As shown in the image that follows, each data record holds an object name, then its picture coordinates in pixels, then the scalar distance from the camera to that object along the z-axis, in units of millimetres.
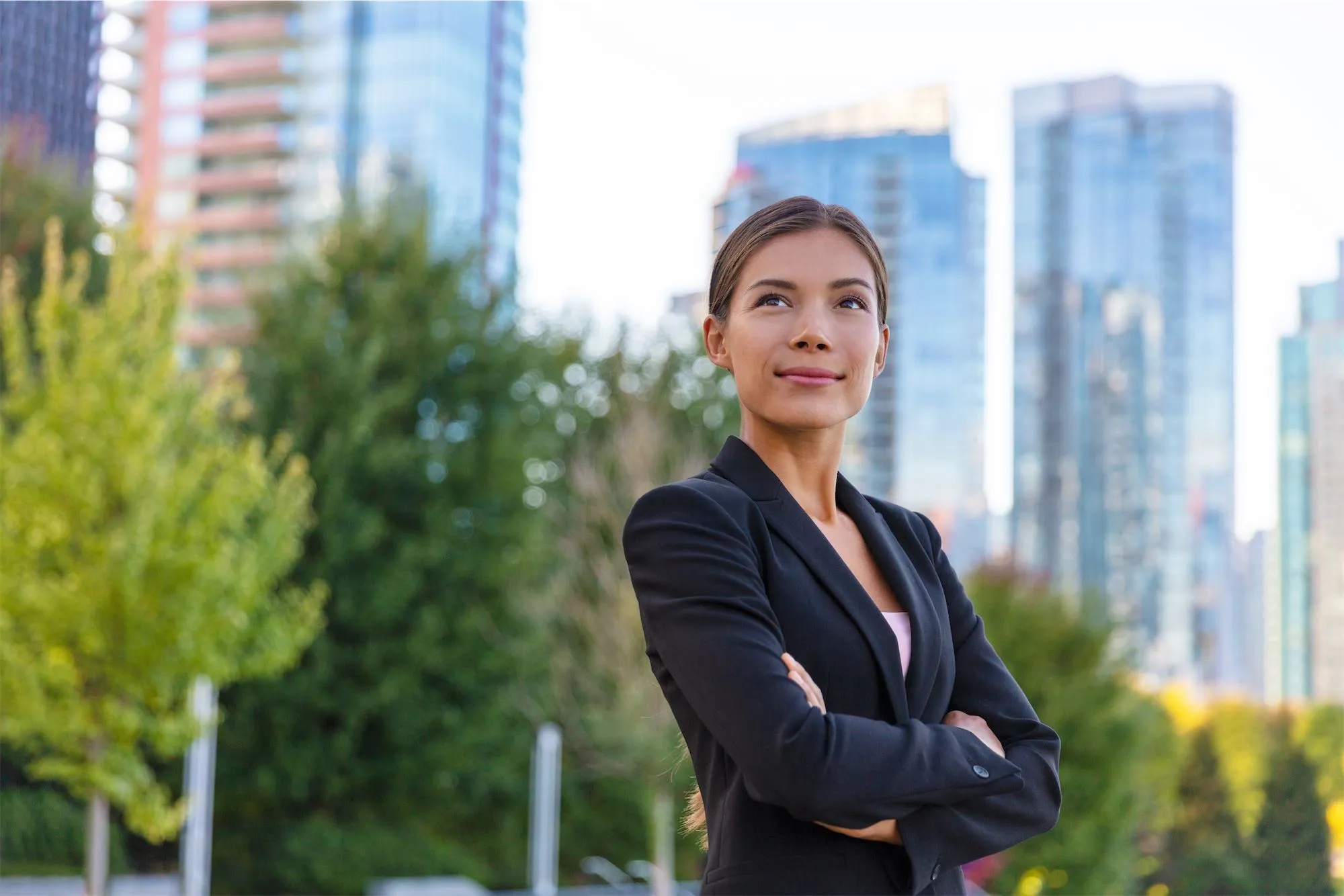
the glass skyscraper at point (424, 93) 57709
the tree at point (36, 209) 14727
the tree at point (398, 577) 12703
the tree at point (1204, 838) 10828
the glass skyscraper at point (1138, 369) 54438
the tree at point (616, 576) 14445
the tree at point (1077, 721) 15023
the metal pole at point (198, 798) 9172
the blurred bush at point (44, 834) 12320
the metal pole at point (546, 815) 11609
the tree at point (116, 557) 8250
